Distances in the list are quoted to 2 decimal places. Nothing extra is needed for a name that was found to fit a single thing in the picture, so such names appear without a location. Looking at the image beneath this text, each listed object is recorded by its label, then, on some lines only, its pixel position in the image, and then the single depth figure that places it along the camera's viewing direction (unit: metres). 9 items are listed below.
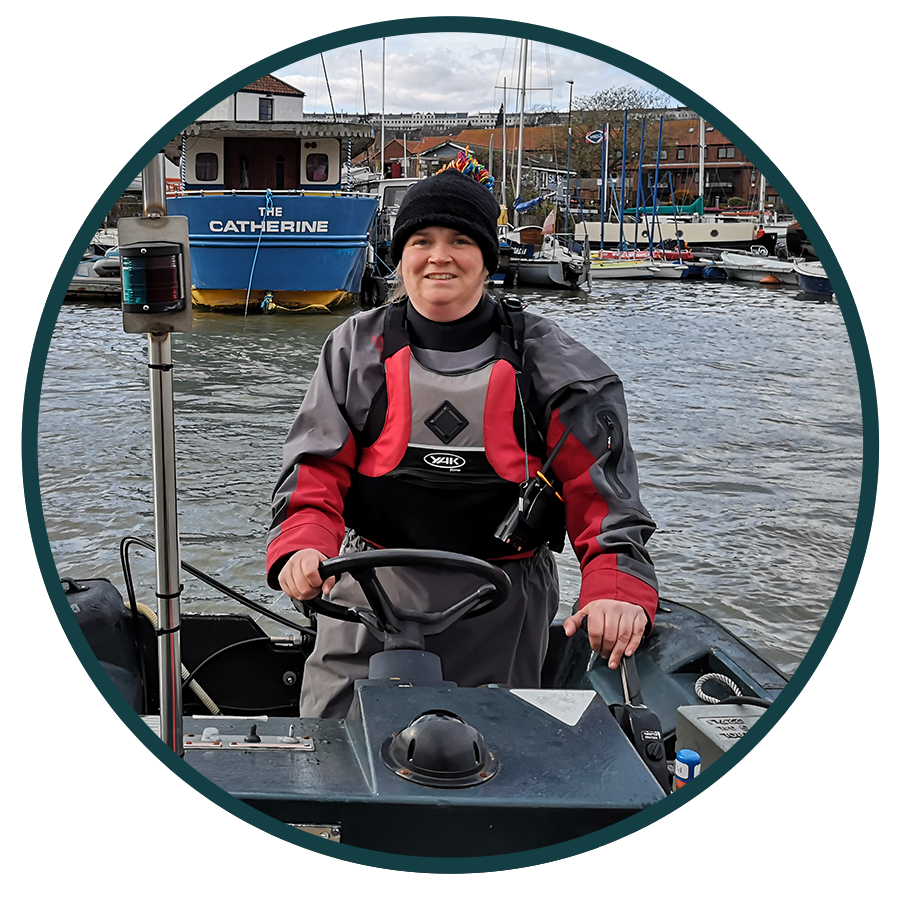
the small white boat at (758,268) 21.78
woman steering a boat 2.04
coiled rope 2.21
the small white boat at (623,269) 22.64
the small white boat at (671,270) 22.86
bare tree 41.58
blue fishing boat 14.47
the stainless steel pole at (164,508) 1.40
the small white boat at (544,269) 19.83
